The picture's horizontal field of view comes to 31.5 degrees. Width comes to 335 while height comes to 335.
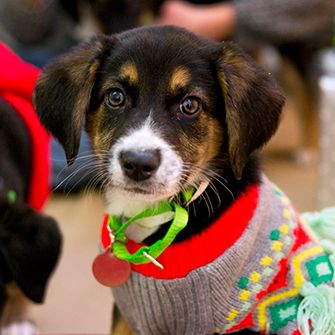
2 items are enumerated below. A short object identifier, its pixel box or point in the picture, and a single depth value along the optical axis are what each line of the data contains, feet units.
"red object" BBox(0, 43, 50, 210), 1.87
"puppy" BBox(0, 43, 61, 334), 1.48
